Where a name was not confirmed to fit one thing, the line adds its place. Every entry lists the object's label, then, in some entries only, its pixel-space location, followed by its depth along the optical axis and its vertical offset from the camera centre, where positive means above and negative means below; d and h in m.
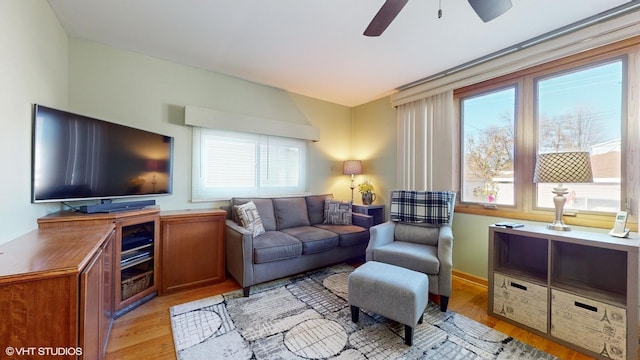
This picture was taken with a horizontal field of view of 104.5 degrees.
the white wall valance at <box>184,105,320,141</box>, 2.86 +0.73
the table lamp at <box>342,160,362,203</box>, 3.95 +0.21
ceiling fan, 1.39 +1.00
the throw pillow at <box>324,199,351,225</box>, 3.44 -0.46
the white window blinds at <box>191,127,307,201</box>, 3.00 +0.20
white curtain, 2.97 +0.47
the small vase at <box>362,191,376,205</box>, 3.86 -0.27
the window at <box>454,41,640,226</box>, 2.01 +0.49
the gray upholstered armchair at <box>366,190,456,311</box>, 2.16 -0.59
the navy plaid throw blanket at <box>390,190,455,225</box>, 2.62 -0.29
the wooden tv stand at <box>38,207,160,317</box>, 1.79 -0.61
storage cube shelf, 1.56 -0.78
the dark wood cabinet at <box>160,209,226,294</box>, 2.41 -0.71
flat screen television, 1.62 +0.14
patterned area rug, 1.63 -1.14
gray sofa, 2.41 -0.67
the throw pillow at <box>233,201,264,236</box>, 2.72 -0.43
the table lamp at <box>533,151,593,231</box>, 1.80 +0.08
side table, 3.56 -0.44
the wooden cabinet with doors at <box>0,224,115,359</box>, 0.85 -0.45
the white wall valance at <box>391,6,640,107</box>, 1.86 +1.17
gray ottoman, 1.70 -0.82
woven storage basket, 2.10 -0.93
